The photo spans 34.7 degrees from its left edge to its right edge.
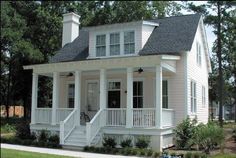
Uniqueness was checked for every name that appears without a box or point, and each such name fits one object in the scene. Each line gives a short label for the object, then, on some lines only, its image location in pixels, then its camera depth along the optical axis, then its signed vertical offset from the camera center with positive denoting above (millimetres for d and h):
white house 18562 +1356
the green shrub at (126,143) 17922 -1828
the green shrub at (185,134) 18783 -1459
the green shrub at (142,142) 17562 -1755
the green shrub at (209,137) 16688 -1425
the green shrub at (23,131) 21328 -1565
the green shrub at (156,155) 15917 -2125
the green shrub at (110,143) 18188 -1856
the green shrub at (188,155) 15136 -2017
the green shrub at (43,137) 20281 -1766
